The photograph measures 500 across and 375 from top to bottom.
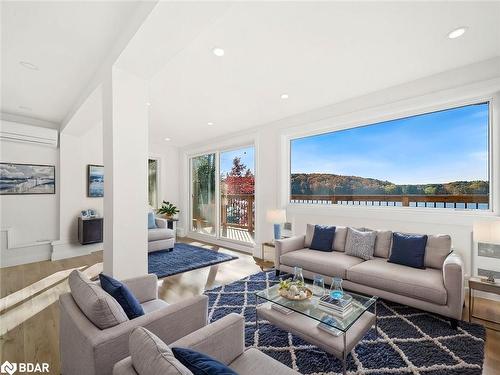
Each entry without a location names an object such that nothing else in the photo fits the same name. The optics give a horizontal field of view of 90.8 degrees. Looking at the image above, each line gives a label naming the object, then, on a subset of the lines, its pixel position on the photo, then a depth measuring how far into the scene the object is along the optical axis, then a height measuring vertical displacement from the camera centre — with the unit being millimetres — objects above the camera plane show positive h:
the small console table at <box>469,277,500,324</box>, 2328 -987
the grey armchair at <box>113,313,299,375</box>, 1250 -869
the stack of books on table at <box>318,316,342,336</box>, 1825 -1078
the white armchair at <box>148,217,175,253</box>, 4926 -1068
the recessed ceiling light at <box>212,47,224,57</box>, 2514 +1400
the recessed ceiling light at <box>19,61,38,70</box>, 2685 +1366
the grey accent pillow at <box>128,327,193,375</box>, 847 -625
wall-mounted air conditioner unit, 4199 +963
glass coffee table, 1762 -1099
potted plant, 6531 -617
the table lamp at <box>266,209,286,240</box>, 4344 -573
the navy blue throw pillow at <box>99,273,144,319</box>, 1547 -711
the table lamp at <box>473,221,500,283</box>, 2438 -504
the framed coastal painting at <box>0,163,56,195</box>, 4379 +166
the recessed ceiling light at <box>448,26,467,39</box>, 2223 +1401
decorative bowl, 2188 -990
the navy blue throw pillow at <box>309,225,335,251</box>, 3613 -785
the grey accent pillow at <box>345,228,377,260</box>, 3240 -791
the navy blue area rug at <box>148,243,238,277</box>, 4055 -1359
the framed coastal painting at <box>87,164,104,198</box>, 5262 +136
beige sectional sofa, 2332 -981
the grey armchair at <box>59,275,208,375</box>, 1240 -832
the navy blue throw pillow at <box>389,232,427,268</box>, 2850 -768
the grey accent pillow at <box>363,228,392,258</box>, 3210 -770
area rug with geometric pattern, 1832 -1349
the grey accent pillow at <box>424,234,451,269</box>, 2777 -745
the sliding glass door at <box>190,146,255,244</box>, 5676 -197
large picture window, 3096 +338
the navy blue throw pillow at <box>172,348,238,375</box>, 907 -677
